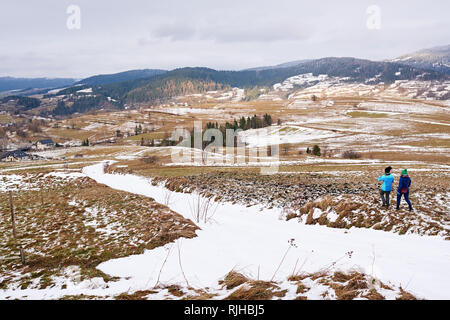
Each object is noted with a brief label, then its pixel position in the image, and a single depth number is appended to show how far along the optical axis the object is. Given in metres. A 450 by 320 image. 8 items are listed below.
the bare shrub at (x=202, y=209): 15.92
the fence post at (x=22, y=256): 9.95
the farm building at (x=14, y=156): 126.62
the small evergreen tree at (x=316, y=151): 76.65
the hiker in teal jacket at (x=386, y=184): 13.95
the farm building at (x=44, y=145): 178.73
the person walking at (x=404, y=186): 13.36
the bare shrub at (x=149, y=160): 62.26
